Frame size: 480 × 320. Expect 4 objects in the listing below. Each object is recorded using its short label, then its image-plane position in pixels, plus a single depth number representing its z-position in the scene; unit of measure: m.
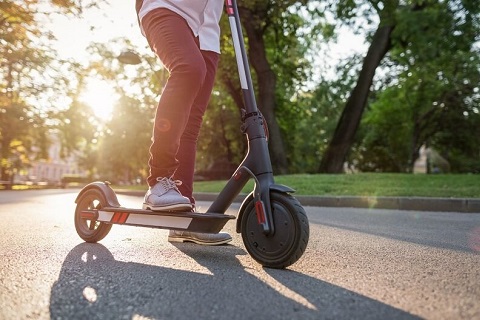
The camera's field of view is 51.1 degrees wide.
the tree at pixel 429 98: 13.46
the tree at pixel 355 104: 15.96
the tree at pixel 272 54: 16.05
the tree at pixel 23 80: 13.41
